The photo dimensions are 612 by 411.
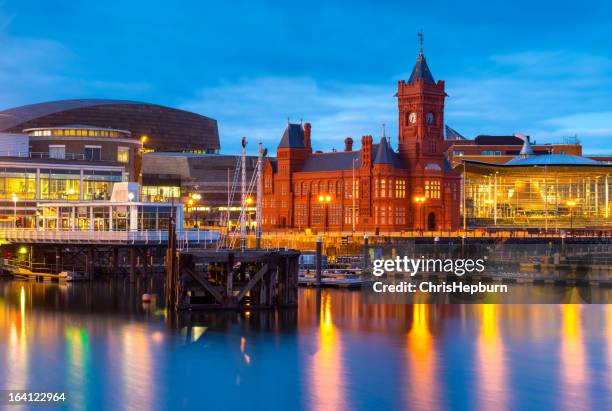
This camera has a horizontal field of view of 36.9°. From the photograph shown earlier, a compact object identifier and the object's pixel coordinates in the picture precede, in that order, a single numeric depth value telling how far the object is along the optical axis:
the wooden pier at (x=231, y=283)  63.47
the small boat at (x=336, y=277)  84.12
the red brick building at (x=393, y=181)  131.88
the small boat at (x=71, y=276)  85.44
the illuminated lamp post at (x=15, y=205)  109.38
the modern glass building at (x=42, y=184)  117.00
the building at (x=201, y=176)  191.12
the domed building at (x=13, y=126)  196.45
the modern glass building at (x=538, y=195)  157.50
